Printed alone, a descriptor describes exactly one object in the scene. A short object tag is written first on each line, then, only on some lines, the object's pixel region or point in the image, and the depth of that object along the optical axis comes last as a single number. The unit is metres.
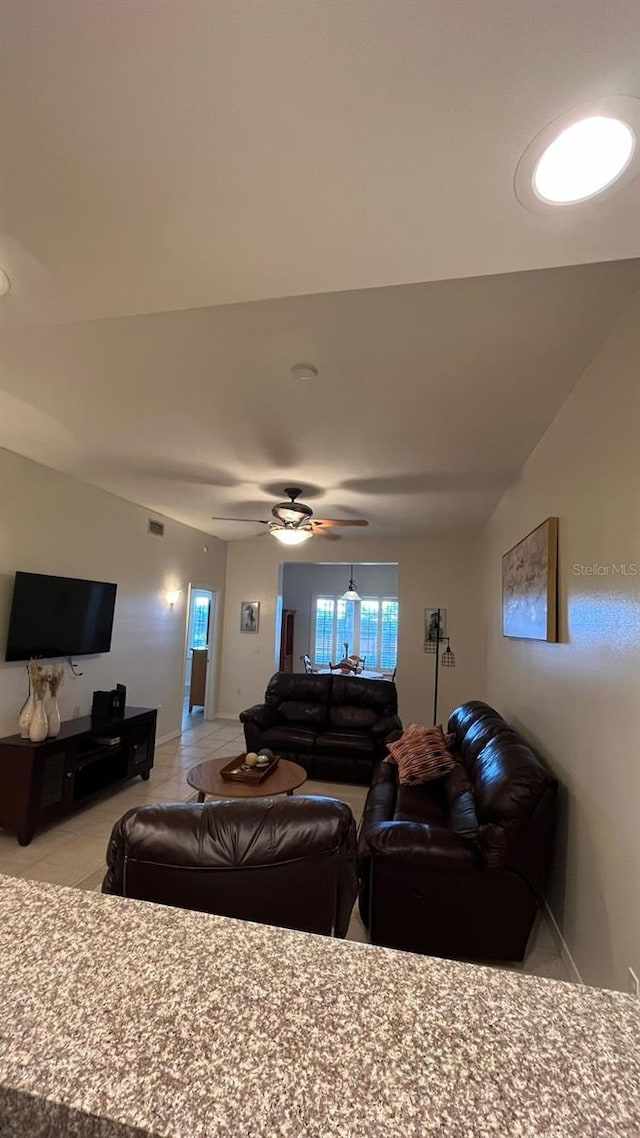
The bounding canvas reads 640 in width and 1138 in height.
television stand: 3.35
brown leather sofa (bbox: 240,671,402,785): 4.77
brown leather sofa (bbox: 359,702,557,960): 2.15
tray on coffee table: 3.36
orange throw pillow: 3.39
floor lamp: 6.70
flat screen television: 3.76
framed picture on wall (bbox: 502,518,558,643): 2.64
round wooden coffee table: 3.16
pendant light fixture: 9.11
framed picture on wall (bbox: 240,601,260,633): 7.50
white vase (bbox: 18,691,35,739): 3.58
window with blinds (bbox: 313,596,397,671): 10.49
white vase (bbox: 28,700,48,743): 3.53
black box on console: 4.41
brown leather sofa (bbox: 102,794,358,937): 1.44
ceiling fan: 4.32
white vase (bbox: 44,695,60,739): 3.68
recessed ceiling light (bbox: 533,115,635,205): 0.96
